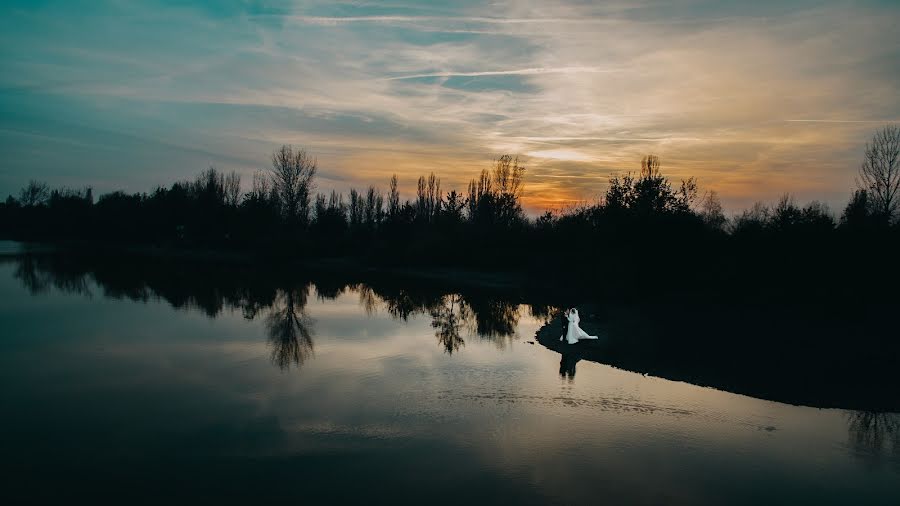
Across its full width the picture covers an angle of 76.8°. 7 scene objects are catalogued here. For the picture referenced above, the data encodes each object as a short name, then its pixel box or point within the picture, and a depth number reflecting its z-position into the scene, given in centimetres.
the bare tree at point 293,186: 7488
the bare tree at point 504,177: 6384
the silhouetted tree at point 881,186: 3449
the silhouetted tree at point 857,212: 2476
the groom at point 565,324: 1922
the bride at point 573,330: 1838
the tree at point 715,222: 3300
